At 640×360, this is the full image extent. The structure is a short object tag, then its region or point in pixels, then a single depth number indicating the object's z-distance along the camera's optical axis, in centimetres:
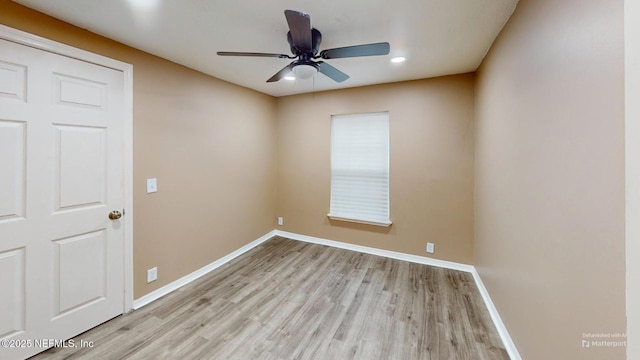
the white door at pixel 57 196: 159
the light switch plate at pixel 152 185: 235
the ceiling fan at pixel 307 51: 147
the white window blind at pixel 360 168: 347
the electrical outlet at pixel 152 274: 236
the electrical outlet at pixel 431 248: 318
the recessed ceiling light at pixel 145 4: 156
